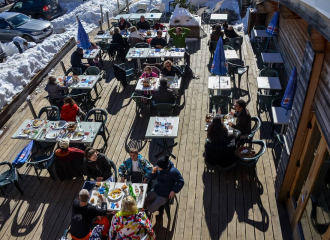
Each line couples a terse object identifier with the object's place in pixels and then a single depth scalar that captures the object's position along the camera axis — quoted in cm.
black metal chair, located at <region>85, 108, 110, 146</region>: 802
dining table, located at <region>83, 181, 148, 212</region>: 567
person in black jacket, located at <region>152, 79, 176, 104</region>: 848
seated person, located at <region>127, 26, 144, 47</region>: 1252
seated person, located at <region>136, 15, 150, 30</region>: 1360
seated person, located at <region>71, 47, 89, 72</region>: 1064
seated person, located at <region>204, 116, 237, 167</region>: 637
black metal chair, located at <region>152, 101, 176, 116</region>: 825
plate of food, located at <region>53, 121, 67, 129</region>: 773
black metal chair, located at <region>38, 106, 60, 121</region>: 846
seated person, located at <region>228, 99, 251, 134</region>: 706
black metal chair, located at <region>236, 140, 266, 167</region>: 658
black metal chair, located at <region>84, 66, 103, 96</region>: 1024
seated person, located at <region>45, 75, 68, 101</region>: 902
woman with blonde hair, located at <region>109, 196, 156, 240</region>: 482
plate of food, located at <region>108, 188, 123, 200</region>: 578
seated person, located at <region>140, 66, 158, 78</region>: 955
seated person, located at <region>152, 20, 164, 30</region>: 1394
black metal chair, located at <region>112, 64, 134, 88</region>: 1011
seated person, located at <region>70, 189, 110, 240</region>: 524
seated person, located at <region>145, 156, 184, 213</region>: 580
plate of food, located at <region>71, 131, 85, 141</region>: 731
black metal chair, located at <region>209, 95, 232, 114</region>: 846
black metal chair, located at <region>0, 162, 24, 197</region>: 678
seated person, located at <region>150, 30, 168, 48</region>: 1189
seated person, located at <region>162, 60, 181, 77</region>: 967
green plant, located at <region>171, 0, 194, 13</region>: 1490
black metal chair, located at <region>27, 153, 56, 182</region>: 687
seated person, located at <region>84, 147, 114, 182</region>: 618
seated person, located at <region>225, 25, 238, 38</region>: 1237
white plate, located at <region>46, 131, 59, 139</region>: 743
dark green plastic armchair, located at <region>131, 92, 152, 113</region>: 870
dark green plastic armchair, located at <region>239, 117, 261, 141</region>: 723
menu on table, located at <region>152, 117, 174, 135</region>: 726
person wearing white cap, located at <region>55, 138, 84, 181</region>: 665
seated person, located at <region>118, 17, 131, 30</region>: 1380
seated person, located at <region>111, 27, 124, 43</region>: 1216
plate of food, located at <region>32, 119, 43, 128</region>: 784
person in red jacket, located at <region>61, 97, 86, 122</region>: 814
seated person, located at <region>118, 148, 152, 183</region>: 630
